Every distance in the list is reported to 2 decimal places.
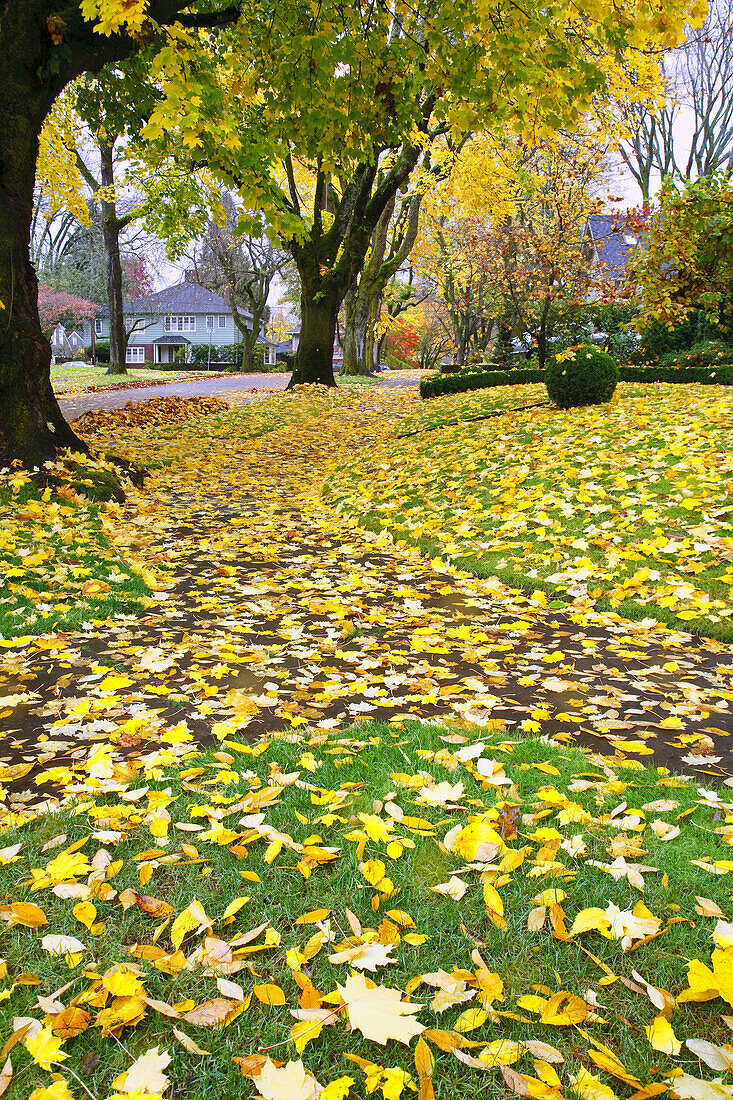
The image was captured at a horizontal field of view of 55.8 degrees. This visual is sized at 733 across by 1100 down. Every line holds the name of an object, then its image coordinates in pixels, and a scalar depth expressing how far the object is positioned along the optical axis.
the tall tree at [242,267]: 38.34
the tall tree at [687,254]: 14.96
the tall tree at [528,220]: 17.41
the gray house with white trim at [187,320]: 64.94
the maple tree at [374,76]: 5.91
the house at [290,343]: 86.56
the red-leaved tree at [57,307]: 40.00
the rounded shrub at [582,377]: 11.29
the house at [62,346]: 53.79
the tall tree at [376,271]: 22.47
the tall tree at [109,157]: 10.56
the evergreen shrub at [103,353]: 54.22
